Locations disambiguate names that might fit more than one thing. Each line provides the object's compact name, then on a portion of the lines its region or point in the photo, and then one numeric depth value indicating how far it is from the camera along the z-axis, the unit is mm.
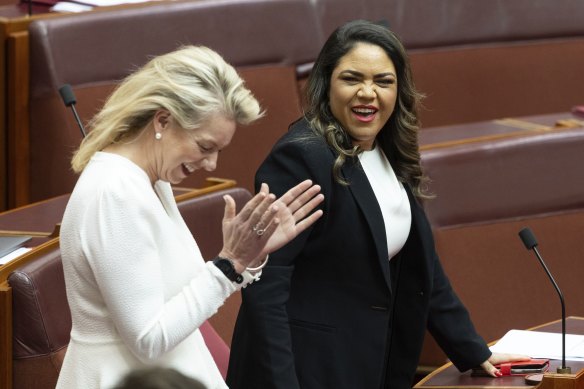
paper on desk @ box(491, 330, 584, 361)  11099
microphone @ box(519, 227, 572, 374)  10989
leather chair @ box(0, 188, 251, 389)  10933
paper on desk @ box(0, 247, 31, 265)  11057
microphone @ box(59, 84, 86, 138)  11468
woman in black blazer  10743
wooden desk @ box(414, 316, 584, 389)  10934
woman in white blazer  10277
